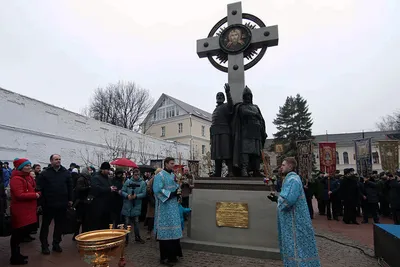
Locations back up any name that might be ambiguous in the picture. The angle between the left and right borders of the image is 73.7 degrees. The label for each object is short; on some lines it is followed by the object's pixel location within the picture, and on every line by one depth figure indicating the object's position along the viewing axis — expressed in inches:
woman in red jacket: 191.8
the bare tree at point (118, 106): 1473.9
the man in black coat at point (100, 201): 227.6
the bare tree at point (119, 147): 978.3
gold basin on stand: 109.0
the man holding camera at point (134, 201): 264.2
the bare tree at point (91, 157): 895.7
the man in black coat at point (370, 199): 394.3
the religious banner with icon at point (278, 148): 1044.8
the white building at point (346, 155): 1945.5
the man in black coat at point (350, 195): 391.8
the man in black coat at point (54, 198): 216.7
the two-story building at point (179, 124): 1635.1
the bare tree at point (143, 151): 1138.7
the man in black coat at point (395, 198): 340.5
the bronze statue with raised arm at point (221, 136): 262.1
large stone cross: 288.2
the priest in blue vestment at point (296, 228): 142.1
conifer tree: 1585.9
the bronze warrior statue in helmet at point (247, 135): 252.8
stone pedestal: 212.7
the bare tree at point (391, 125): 1608.0
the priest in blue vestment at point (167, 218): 197.8
